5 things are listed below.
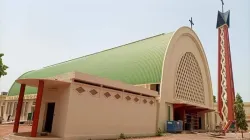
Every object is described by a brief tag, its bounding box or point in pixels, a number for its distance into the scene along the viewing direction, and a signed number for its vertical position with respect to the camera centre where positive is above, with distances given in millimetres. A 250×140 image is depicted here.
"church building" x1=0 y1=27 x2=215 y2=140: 13984 +1718
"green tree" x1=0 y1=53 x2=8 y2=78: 16234 +2832
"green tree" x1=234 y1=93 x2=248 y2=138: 29188 +316
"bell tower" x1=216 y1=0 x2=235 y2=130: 34219 +6832
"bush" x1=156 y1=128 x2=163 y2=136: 21100 -1639
